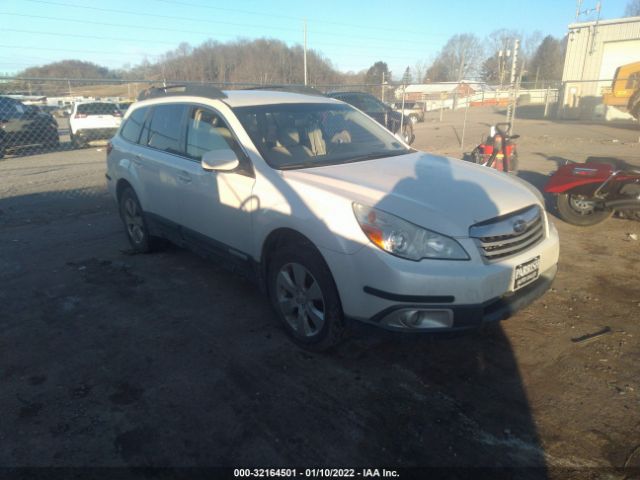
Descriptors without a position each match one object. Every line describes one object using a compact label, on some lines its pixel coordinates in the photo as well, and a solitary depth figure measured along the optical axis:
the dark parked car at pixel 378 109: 14.55
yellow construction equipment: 18.50
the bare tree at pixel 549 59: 70.62
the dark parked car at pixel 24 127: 12.98
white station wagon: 2.58
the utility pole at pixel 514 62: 13.00
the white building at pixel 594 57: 24.09
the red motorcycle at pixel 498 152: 7.21
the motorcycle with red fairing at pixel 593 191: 5.21
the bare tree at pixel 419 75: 40.86
